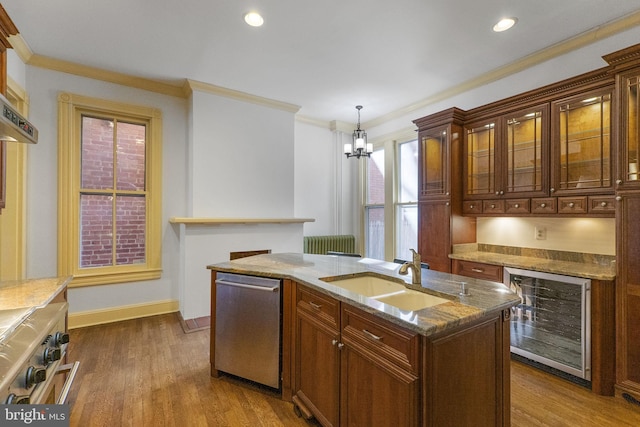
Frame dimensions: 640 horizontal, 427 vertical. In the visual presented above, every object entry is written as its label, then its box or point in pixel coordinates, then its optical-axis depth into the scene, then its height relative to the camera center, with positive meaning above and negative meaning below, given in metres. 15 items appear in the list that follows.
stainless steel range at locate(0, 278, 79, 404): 0.91 -0.47
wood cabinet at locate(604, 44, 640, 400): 2.11 -0.06
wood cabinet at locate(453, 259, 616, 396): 2.23 -0.92
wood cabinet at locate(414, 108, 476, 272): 3.51 +0.28
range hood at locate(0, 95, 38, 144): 1.31 +0.42
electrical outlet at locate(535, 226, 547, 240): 3.13 -0.20
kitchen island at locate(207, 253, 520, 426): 1.21 -0.67
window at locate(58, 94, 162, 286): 3.42 +0.28
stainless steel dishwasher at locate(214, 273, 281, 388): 2.17 -0.87
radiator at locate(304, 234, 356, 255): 5.21 -0.54
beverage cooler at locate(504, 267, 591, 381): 2.32 -0.91
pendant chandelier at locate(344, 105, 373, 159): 4.23 +0.97
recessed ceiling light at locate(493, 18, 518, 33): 2.59 +1.70
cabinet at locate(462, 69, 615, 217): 2.50 +0.62
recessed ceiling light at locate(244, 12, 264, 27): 2.53 +1.71
